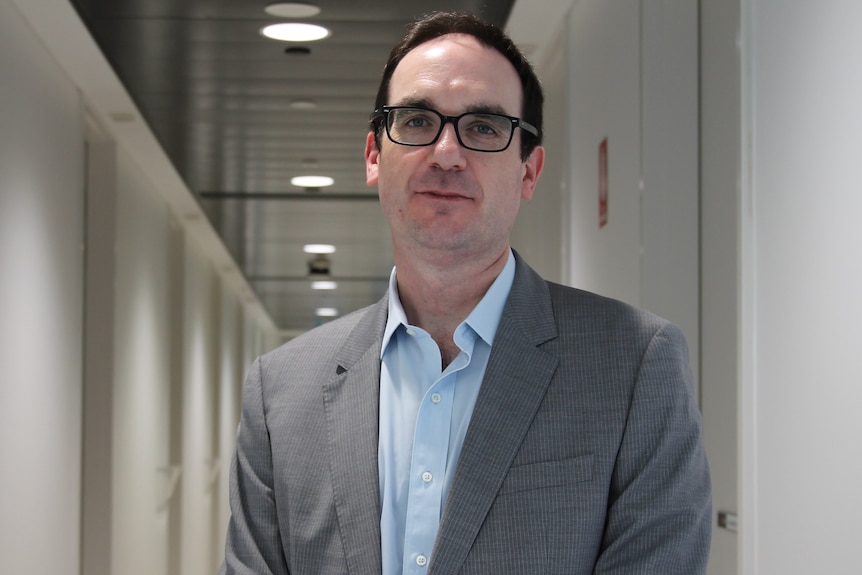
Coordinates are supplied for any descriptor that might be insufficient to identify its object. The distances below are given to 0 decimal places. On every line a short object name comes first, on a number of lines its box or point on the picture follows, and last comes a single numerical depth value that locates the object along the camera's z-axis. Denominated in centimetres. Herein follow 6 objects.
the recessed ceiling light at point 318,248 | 1241
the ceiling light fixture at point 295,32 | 526
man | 160
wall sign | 452
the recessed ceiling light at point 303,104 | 664
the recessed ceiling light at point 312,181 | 889
